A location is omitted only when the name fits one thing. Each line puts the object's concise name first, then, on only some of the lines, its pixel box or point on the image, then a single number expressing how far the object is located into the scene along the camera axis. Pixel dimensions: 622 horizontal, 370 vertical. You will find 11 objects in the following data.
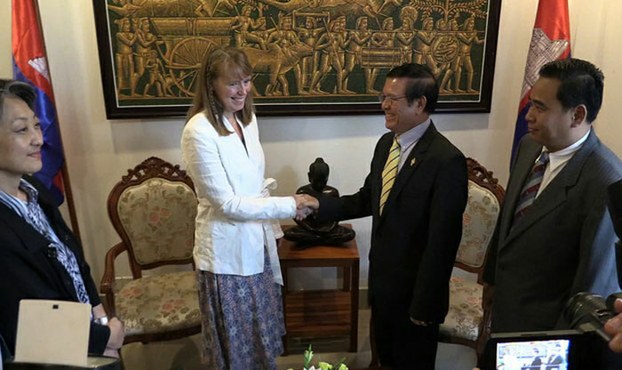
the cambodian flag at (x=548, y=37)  2.43
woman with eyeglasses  1.20
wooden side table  2.43
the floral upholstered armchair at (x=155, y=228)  2.40
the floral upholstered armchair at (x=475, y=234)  2.36
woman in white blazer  1.79
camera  0.92
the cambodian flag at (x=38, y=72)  2.32
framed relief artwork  2.51
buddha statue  2.47
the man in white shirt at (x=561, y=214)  1.29
